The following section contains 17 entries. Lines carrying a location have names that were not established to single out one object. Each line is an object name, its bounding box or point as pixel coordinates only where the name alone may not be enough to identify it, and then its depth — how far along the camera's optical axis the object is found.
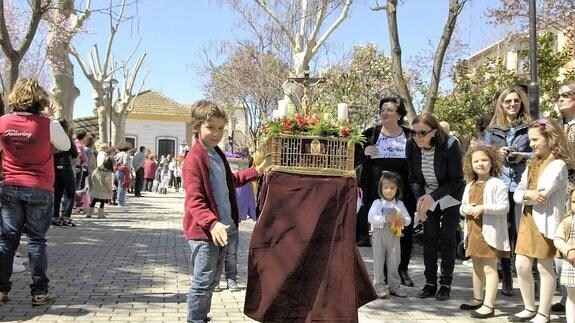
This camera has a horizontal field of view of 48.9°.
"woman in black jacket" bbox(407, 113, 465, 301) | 5.93
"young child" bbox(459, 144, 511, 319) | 5.43
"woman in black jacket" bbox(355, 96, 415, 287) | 6.27
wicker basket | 4.22
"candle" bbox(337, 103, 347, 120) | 4.46
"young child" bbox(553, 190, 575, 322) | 4.62
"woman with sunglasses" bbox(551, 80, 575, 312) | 5.60
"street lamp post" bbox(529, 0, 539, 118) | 8.53
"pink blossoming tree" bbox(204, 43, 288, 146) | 30.61
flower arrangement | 4.23
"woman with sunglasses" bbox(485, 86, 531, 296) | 5.98
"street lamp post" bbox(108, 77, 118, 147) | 29.67
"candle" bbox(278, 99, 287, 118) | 4.40
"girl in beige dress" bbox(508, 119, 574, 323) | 5.00
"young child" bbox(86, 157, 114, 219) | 13.72
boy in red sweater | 4.05
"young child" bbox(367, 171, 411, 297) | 6.04
